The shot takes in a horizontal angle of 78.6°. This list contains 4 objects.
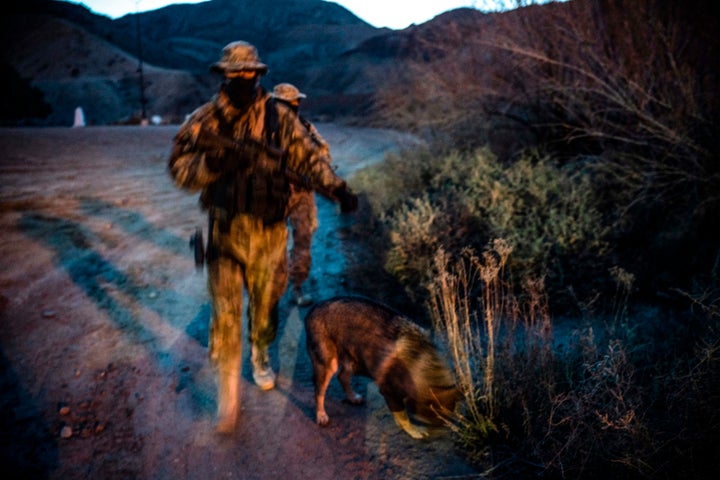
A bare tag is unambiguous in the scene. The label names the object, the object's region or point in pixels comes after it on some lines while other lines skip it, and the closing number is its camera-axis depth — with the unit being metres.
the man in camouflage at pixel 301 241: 4.55
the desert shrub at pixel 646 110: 4.01
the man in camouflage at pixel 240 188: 2.60
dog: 2.52
